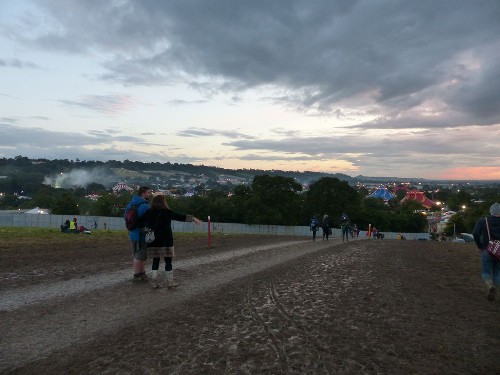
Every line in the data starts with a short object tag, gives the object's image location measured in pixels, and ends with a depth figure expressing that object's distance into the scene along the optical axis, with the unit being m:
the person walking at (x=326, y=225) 26.58
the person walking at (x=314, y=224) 27.24
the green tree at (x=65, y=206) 80.56
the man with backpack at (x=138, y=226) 9.16
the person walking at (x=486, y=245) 8.27
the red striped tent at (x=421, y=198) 185.56
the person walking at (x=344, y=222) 27.19
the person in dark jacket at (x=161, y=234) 8.85
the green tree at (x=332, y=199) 72.75
